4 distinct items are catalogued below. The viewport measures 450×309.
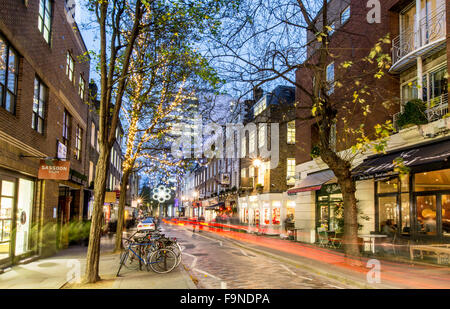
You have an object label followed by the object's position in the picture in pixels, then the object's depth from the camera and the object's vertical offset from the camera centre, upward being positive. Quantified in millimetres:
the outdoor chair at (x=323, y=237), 19100 -1989
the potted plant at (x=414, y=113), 13359 +2933
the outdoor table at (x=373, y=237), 14573 -1549
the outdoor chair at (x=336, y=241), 18545 -2132
